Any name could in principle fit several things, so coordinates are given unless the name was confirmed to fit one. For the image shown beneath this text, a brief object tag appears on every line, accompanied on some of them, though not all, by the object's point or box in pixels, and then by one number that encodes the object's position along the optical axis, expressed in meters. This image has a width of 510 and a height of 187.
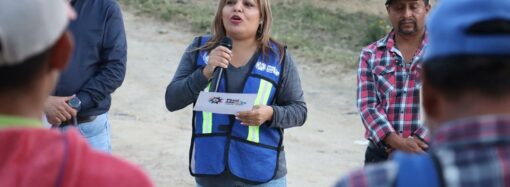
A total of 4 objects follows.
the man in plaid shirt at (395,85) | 7.95
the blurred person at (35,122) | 3.35
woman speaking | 7.83
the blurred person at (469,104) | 3.26
